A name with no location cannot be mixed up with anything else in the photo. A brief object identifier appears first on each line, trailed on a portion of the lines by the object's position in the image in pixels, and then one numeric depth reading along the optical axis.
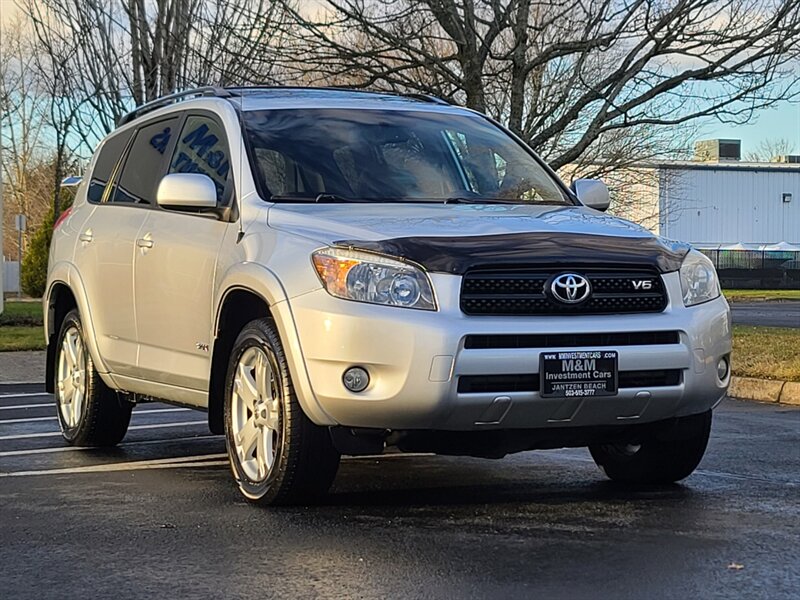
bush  36.53
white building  65.88
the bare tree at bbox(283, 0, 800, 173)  15.66
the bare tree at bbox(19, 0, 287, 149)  16.77
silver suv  5.09
